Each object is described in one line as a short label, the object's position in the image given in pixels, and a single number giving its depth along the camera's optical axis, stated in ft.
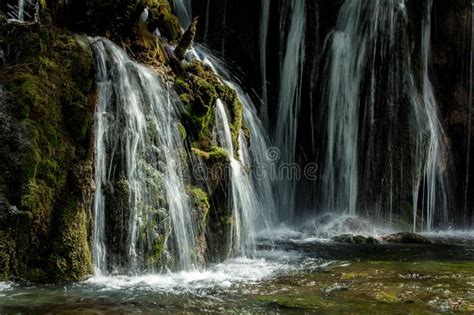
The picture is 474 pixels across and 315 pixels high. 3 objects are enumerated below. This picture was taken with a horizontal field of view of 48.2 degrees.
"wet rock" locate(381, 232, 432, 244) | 38.60
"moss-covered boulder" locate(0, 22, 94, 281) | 19.04
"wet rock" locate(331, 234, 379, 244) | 37.82
